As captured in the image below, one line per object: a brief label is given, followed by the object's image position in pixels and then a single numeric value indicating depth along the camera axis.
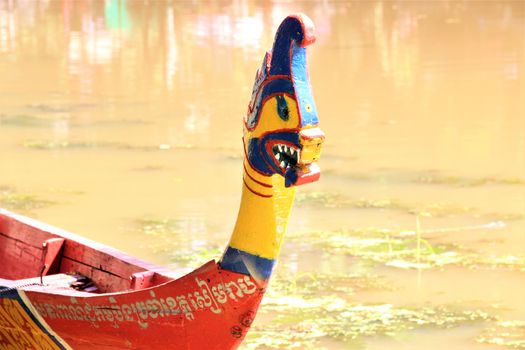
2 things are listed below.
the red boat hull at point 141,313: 9.96
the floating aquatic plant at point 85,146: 23.88
